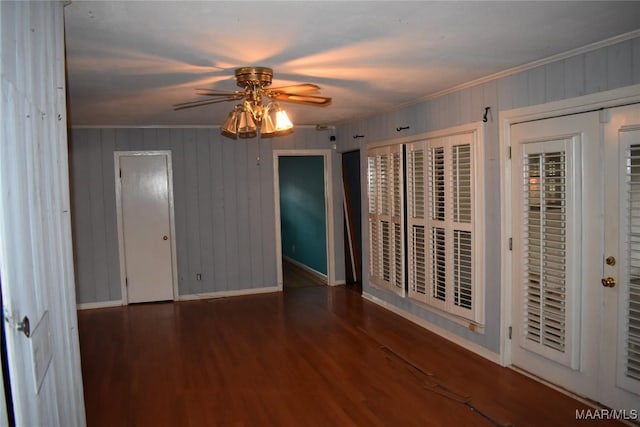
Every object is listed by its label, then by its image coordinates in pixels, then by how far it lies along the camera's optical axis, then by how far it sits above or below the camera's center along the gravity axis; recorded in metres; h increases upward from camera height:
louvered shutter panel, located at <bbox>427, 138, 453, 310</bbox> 4.44 -0.34
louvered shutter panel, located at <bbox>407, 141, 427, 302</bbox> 4.75 -0.30
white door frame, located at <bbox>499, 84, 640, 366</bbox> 3.44 -0.09
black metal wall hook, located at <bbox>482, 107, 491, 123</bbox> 3.90 +0.60
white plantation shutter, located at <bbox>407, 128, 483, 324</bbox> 4.14 -0.33
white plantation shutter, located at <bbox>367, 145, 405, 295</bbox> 5.20 -0.30
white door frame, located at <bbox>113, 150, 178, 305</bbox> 6.21 -0.28
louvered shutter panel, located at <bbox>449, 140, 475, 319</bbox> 4.15 -0.35
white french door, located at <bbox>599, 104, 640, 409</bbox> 2.84 -0.47
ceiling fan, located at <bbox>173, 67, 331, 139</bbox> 3.13 +0.62
